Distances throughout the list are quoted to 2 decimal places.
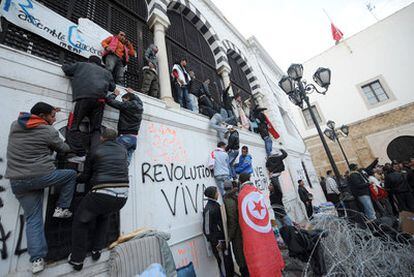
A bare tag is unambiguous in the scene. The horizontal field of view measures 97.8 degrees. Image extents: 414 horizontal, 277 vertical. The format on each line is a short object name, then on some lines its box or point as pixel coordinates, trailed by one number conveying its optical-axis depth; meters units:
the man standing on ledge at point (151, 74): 4.02
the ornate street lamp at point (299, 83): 5.01
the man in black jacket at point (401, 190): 5.41
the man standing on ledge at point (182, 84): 4.91
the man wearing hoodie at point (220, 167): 4.30
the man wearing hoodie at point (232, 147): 4.90
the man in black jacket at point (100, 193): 1.92
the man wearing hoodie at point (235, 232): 3.00
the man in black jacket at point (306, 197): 6.97
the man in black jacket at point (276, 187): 4.68
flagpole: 17.18
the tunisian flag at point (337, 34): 17.81
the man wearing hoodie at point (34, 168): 1.77
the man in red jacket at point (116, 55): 3.38
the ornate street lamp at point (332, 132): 11.53
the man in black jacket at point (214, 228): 3.20
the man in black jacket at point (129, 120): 2.82
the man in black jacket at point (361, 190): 4.84
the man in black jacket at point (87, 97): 2.45
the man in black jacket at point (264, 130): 7.33
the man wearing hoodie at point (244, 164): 5.20
